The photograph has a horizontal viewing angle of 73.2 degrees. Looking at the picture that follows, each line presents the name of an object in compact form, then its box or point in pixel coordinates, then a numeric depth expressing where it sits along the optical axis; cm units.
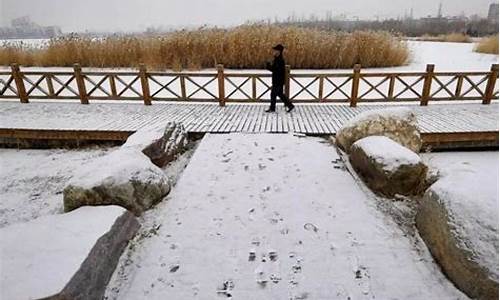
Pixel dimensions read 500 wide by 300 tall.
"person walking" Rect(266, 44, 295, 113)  645
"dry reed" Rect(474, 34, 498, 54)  1600
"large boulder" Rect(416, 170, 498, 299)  231
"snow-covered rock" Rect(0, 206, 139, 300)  212
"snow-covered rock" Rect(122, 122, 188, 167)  455
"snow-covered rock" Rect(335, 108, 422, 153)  479
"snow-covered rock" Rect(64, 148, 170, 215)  344
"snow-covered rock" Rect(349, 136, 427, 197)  382
